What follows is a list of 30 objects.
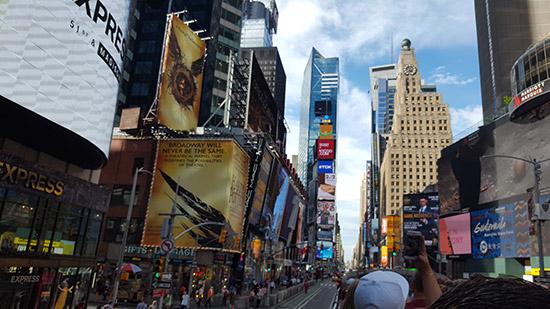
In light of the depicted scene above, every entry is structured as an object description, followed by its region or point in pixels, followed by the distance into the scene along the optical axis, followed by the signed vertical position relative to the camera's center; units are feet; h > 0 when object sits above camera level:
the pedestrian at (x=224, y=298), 126.21 -14.28
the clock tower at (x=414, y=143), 488.44 +153.04
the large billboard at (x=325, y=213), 429.22 +51.44
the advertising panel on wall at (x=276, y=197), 211.00 +32.93
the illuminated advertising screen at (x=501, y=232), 167.84 +19.10
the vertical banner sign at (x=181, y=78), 131.64 +59.32
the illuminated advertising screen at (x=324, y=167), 405.80 +93.30
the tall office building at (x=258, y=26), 581.53 +342.13
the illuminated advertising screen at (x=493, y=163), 161.30 +53.54
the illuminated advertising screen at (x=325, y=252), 568.61 +10.95
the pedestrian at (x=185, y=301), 94.42 -12.05
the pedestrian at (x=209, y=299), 117.50 -14.15
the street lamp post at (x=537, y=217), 61.63 +9.05
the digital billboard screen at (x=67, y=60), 60.03 +30.39
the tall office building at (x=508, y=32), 257.75 +157.61
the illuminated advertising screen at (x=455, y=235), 217.15 +20.21
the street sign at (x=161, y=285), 66.74 -6.18
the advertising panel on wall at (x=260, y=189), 184.34 +31.40
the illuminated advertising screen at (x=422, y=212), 335.67 +46.08
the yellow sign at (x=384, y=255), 387.41 +8.92
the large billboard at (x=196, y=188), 151.64 +23.87
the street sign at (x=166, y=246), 74.43 +0.31
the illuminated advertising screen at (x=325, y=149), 398.83 +111.16
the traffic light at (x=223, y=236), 95.57 +3.86
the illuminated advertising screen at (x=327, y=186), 413.59 +76.48
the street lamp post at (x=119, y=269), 78.40 -4.97
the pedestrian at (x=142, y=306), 68.24 -10.15
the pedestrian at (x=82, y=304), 76.56 -12.13
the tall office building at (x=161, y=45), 245.04 +126.29
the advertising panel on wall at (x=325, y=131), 412.98 +132.20
